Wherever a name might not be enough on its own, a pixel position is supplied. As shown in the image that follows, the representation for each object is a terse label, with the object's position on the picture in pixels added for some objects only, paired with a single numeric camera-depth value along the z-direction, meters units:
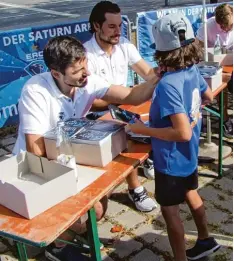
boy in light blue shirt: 2.14
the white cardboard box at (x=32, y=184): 1.78
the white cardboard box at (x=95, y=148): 2.18
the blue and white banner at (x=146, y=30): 6.03
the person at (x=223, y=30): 4.52
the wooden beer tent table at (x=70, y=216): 1.70
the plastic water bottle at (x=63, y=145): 2.21
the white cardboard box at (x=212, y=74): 3.22
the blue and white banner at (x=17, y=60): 4.76
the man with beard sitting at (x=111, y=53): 3.44
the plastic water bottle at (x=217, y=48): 3.94
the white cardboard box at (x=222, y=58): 3.89
